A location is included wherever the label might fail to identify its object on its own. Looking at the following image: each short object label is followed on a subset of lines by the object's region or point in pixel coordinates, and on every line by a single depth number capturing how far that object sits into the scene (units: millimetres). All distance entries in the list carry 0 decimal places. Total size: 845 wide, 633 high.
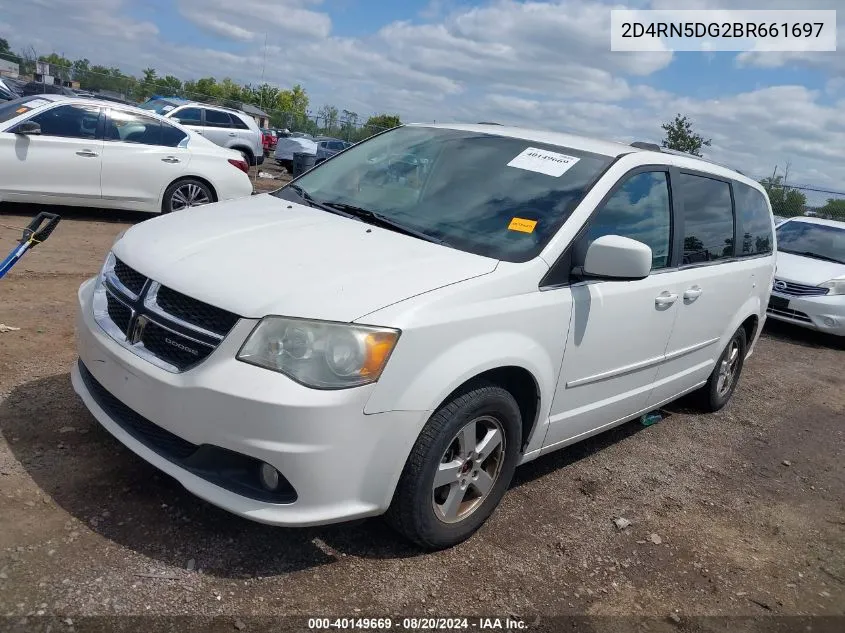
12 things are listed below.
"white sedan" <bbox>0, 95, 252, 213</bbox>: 8727
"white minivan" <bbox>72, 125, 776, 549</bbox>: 2619
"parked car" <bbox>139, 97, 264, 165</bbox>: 19219
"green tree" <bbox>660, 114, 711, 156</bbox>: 26109
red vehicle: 29877
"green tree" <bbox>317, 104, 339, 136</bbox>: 32438
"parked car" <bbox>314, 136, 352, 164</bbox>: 26275
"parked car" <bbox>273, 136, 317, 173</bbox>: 24416
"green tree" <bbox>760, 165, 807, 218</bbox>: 22047
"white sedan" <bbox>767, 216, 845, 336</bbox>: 9266
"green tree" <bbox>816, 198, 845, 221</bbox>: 21750
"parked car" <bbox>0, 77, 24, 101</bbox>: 20841
